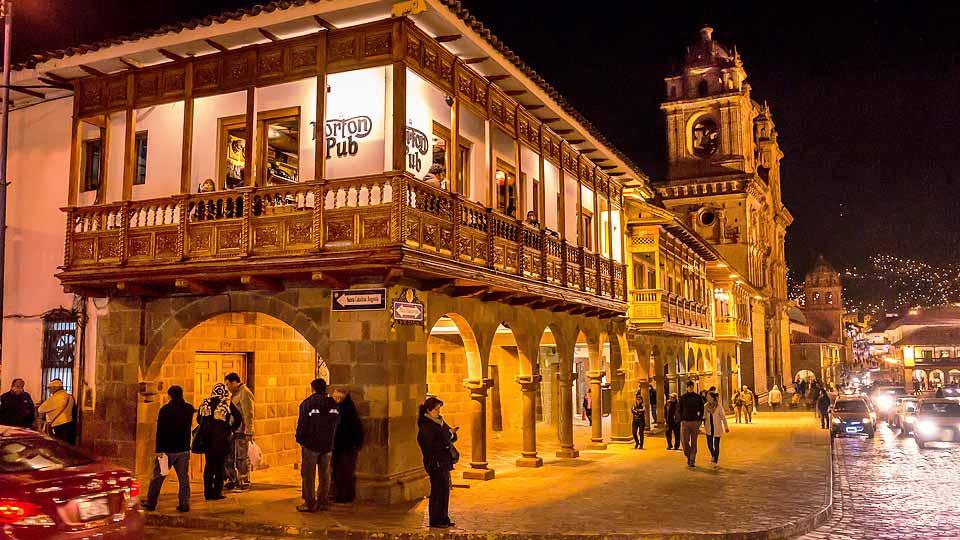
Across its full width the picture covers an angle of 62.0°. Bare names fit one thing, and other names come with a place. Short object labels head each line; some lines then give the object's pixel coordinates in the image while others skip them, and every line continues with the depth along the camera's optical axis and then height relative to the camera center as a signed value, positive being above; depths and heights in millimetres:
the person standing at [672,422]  21669 -1619
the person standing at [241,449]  13812 -1445
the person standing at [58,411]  14258 -803
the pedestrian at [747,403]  35075 -1787
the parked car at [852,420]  28047 -2045
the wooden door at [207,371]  15461 -113
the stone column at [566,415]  18922 -1256
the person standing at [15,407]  13703 -691
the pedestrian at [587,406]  31789 -1702
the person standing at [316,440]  11641 -1099
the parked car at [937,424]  24828 -1950
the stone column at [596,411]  21109 -1316
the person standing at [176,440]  11430 -1061
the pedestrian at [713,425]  18125 -1427
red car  6879 -1153
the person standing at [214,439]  12516 -1159
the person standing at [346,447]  12367 -1275
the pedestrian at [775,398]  48844 -2191
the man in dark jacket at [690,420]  17453 -1257
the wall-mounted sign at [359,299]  12492 +1024
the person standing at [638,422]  22484 -1652
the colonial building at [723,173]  58875 +14401
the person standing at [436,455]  10469 -1189
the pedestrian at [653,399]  27438 -1253
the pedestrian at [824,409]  31316 -1841
